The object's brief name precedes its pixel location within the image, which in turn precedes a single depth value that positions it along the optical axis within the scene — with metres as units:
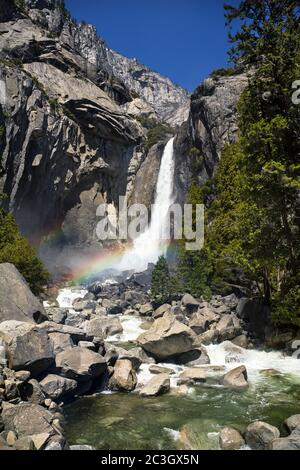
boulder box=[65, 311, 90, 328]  28.22
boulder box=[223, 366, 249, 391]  16.50
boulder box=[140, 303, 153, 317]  34.45
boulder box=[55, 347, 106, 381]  15.27
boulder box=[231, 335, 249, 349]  22.88
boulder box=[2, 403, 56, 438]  10.61
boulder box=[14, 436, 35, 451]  9.37
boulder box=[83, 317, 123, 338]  26.22
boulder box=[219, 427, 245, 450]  11.03
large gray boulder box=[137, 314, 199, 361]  19.53
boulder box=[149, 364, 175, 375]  17.94
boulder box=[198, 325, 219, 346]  23.53
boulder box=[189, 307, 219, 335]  25.47
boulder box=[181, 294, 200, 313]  32.66
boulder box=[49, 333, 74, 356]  16.91
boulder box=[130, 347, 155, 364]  19.52
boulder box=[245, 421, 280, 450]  10.88
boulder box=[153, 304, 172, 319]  32.28
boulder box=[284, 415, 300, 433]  11.49
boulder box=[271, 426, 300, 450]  9.86
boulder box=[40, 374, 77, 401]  14.20
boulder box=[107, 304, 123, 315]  35.84
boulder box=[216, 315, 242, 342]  23.92
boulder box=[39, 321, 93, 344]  18.53
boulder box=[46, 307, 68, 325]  28.42
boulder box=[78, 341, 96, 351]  18.07
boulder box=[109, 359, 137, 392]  16.20
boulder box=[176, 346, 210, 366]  19.77
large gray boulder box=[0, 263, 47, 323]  19.61
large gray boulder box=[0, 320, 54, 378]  13.82
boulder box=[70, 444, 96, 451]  10.72
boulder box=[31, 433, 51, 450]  9.88
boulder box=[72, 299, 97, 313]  36.75
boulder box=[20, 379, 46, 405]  13.18
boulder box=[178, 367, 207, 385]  17.05
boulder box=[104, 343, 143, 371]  17.92
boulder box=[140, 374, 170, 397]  15.51
